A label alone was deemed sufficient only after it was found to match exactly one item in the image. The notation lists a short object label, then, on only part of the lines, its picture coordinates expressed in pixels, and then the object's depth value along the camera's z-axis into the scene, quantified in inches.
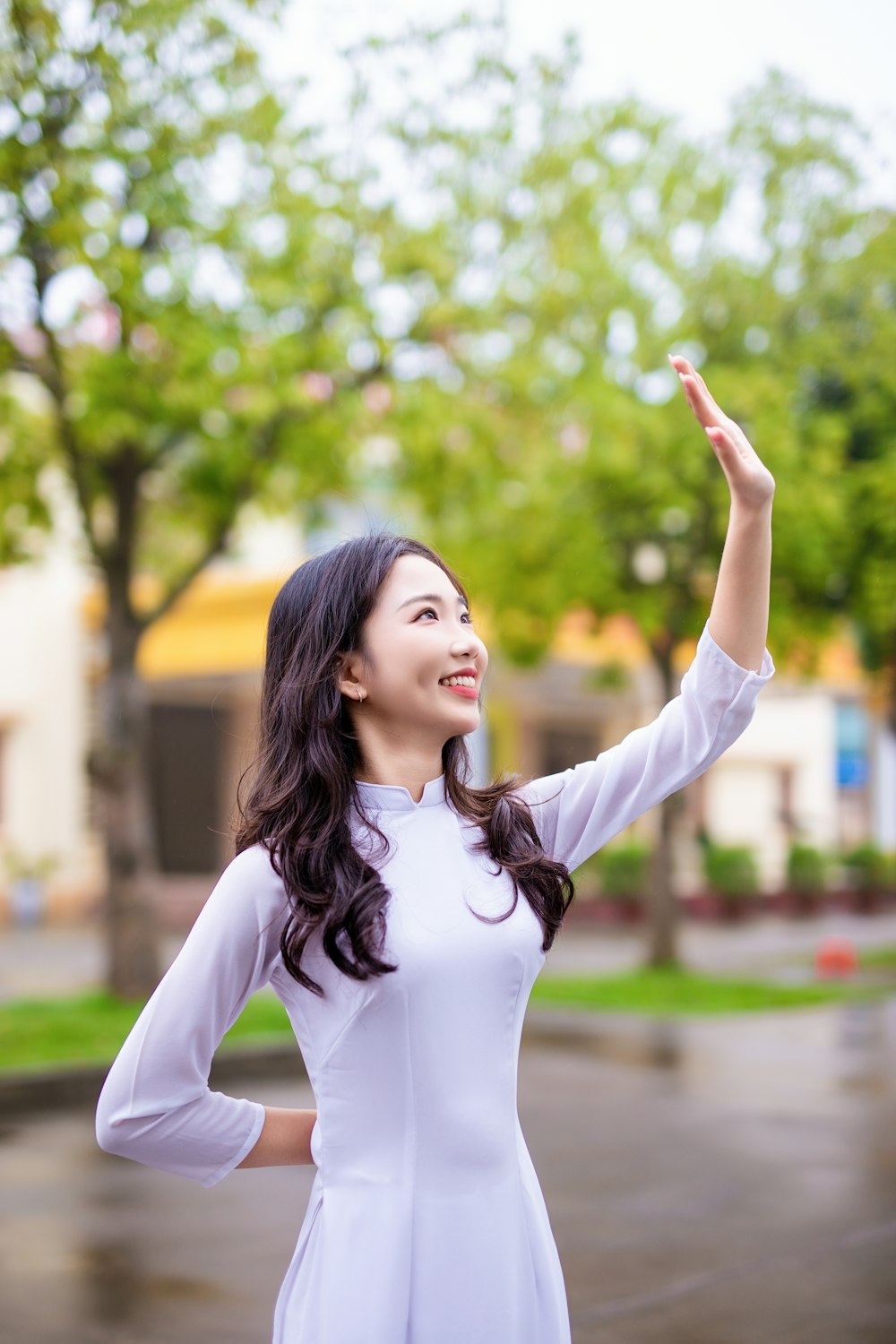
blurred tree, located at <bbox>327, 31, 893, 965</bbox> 469.1
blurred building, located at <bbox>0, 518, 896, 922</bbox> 954.7
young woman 75.6
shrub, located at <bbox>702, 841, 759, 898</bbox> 976.9
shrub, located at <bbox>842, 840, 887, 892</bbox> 1072.2
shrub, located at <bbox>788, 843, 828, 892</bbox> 1035.3
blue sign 1382.9
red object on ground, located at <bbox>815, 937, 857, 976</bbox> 642.8
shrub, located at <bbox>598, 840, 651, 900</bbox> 924.6
